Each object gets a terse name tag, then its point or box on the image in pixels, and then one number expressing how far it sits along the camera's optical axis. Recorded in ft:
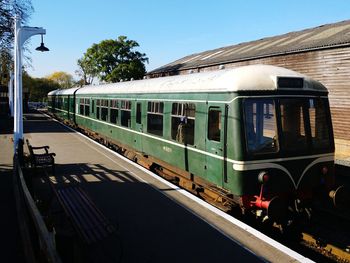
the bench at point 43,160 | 37.82
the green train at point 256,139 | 24.50
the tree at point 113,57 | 174.50
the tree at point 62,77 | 416.20
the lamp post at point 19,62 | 43.34
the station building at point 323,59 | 58.23
